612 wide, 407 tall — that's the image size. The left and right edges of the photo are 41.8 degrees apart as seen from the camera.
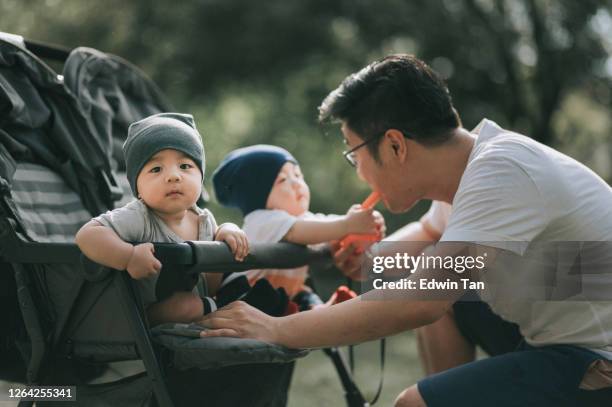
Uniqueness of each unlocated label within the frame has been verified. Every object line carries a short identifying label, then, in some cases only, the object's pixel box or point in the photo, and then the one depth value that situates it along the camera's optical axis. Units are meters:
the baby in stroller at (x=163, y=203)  1.64
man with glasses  1.74
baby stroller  1.58
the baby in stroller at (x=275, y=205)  2.20
